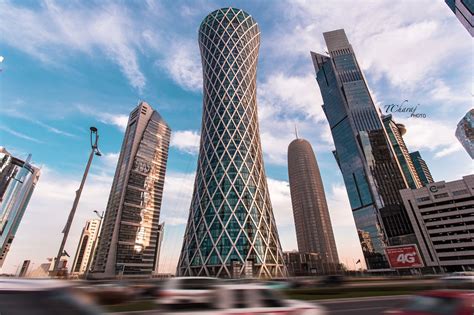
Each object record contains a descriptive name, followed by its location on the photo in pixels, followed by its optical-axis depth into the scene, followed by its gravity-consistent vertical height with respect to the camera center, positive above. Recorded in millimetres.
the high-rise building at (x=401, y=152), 117750 +57747
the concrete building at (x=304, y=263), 117175 +6194
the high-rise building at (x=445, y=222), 77494 +15443
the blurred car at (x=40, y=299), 3164 -177
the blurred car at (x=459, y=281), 14419 -543
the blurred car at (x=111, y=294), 14219 -604
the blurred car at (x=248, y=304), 6117 -587
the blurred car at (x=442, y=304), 5062 -608
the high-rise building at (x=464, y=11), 95938 +99073
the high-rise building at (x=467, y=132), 163638 +88557
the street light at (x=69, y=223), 14923 +3360
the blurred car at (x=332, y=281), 21928 -433
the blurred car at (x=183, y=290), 8211 -316
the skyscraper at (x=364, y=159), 107250 +52867
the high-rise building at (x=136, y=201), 107188 +36450
